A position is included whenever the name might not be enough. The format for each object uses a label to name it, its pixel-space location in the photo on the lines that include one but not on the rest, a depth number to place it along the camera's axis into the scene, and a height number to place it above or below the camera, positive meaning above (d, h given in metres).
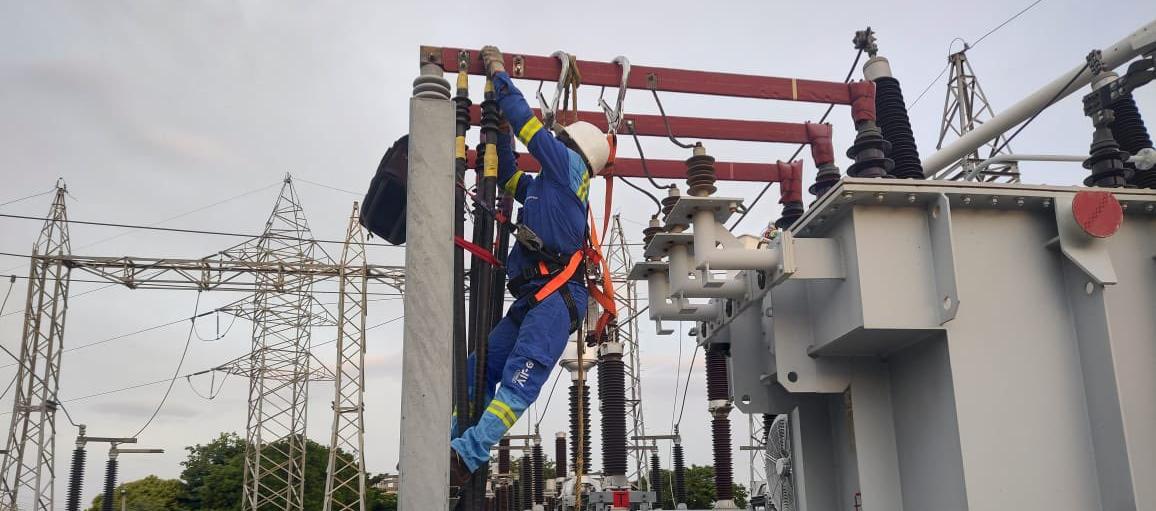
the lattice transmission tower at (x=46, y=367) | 26.50 +3.61
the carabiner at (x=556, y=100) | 5.99 +2.50
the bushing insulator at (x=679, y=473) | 20.56 -0.01
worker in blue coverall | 5.14 +1.29
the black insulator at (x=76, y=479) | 26.17 +0.34
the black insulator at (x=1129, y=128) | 6.10 +2.21
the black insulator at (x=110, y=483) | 24.81 +0.19
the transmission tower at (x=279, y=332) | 28.31 +4.84
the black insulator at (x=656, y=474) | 22.90 -0.02
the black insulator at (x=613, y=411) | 11.82 +0.85
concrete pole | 3.12 +0.60
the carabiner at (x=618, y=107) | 6.15 +2.48
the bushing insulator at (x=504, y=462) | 31.17 +0.54
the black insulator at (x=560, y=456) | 24.89 +0.54
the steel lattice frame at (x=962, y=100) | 21.08 +8.71
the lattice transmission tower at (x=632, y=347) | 22.53 +3.52
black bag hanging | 5.71 +1.81
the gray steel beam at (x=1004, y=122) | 8.13 +3.14
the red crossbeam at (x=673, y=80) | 5.77 +2.72
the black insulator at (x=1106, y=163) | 5.08 +1.63
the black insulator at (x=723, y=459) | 16.23 +0.22
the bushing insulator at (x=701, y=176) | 4.75 +1.51
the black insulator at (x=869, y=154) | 4.91 +1.68
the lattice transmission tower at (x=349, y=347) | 26.41 +3.85
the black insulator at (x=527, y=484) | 25.67 -0.20
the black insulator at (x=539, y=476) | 25.39 +0.02
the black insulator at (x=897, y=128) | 5.48 +2.13
